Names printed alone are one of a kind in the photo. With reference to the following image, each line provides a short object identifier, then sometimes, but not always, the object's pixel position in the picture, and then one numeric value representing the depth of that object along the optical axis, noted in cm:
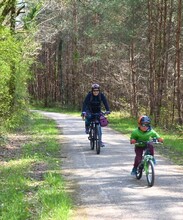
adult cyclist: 1320
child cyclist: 882
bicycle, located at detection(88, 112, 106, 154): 1286
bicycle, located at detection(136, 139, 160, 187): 855
